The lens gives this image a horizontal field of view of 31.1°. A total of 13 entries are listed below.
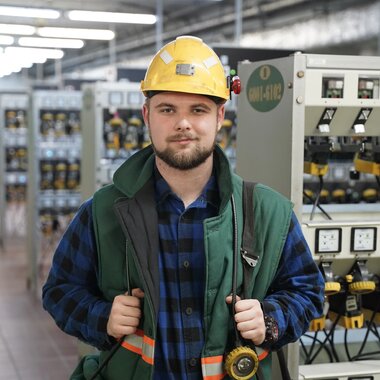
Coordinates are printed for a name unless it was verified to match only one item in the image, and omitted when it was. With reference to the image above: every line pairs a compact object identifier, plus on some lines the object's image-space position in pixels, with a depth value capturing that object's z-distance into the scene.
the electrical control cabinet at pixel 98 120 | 5.02
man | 1.98
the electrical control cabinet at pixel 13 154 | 10.30
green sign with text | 2.90
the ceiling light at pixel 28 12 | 9.53
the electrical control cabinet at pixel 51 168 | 7.31
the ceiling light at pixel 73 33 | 11.68
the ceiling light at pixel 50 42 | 13.57
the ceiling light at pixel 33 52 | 15.58
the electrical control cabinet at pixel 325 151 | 2.79
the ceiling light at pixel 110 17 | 9.74
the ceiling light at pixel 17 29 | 12.02
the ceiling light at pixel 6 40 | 13.77
